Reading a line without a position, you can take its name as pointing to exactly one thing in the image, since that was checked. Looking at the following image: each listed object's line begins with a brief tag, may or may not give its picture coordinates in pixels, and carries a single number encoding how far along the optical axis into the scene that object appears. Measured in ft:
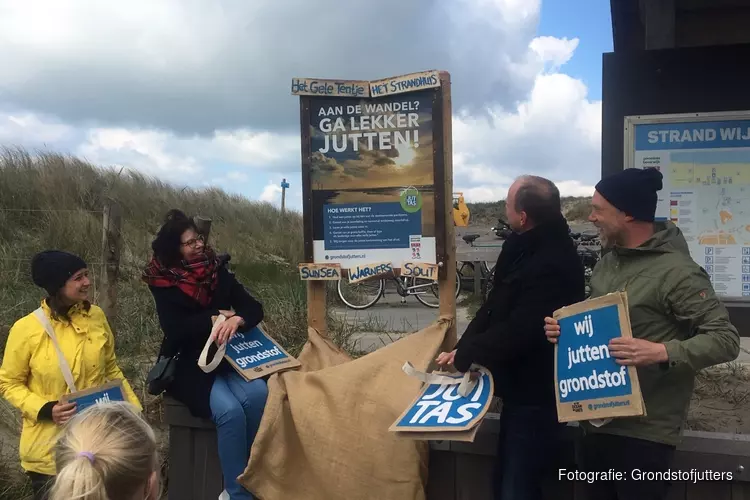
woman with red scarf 9.80
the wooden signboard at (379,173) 11.91
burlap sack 8.96
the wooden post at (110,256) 16.40
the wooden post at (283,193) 54.49
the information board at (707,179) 10.63
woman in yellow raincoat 8.64
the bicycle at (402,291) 32.36
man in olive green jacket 6.33
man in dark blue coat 7.54
